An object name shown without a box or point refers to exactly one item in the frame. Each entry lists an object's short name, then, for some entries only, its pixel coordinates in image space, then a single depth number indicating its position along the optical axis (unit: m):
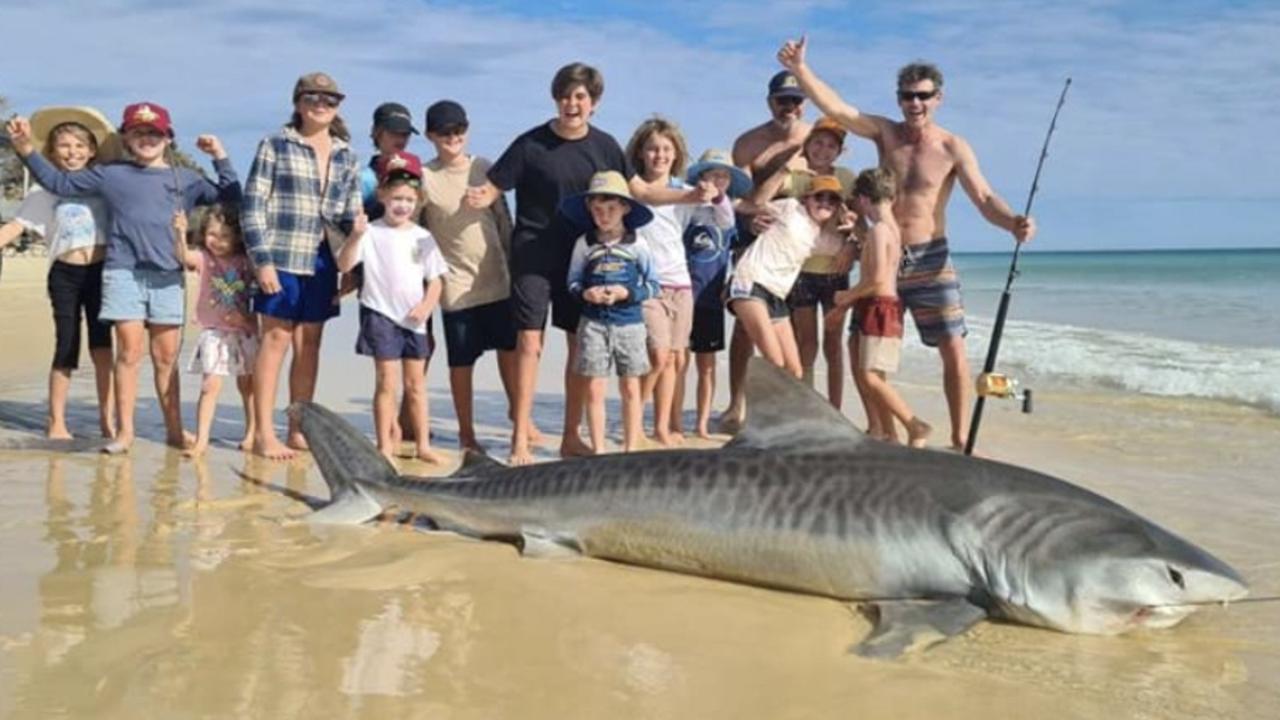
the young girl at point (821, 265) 8.27
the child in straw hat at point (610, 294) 6.85
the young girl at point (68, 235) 7.22
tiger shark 4.00
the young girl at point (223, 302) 7.25
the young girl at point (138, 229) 7.03
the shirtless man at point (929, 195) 7.73
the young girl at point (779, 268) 7.96
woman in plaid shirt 6.99
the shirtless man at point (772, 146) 8.59
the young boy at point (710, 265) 8.13
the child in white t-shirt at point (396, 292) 6.98
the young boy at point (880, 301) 7.50
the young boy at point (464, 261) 7.41
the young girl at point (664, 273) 7.64
